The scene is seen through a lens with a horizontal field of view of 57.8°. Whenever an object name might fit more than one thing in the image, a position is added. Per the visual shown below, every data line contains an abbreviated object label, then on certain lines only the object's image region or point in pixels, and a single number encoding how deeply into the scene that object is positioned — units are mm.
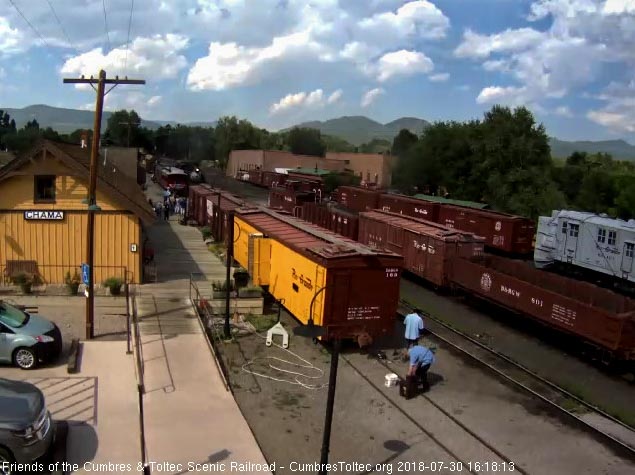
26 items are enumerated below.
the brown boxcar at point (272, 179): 69000
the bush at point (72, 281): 21198
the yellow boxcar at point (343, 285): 16109
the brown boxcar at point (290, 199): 45062
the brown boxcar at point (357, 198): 49125
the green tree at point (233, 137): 133750
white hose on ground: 14653
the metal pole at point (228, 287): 17288
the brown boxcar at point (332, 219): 33600
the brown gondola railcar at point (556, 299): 15656
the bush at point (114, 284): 21203
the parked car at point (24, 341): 13922
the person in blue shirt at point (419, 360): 14094
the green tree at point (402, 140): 96188
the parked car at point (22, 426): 9055
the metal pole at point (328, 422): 8797
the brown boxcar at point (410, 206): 41594
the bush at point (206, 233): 36156
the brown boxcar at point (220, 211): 32281
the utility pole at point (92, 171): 16312
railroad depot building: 22109
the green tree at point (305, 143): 139375
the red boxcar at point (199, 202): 40594
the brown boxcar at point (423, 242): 24047
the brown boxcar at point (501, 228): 35156
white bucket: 14789
